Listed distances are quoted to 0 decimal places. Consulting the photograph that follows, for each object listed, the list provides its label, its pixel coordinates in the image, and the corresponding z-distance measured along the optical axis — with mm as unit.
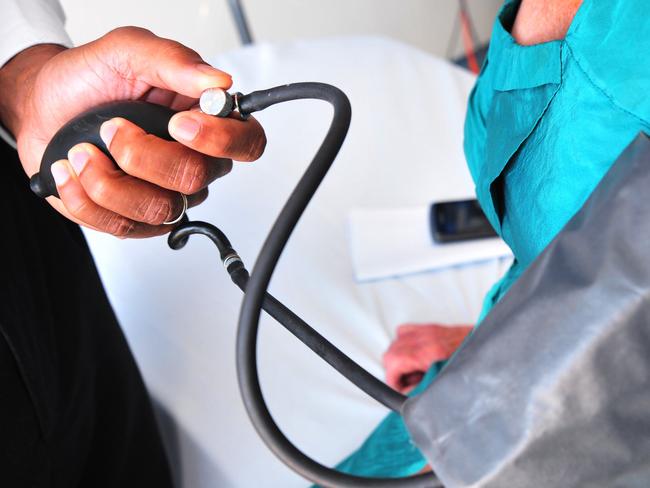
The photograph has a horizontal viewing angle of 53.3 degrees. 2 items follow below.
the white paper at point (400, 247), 939
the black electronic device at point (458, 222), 961
